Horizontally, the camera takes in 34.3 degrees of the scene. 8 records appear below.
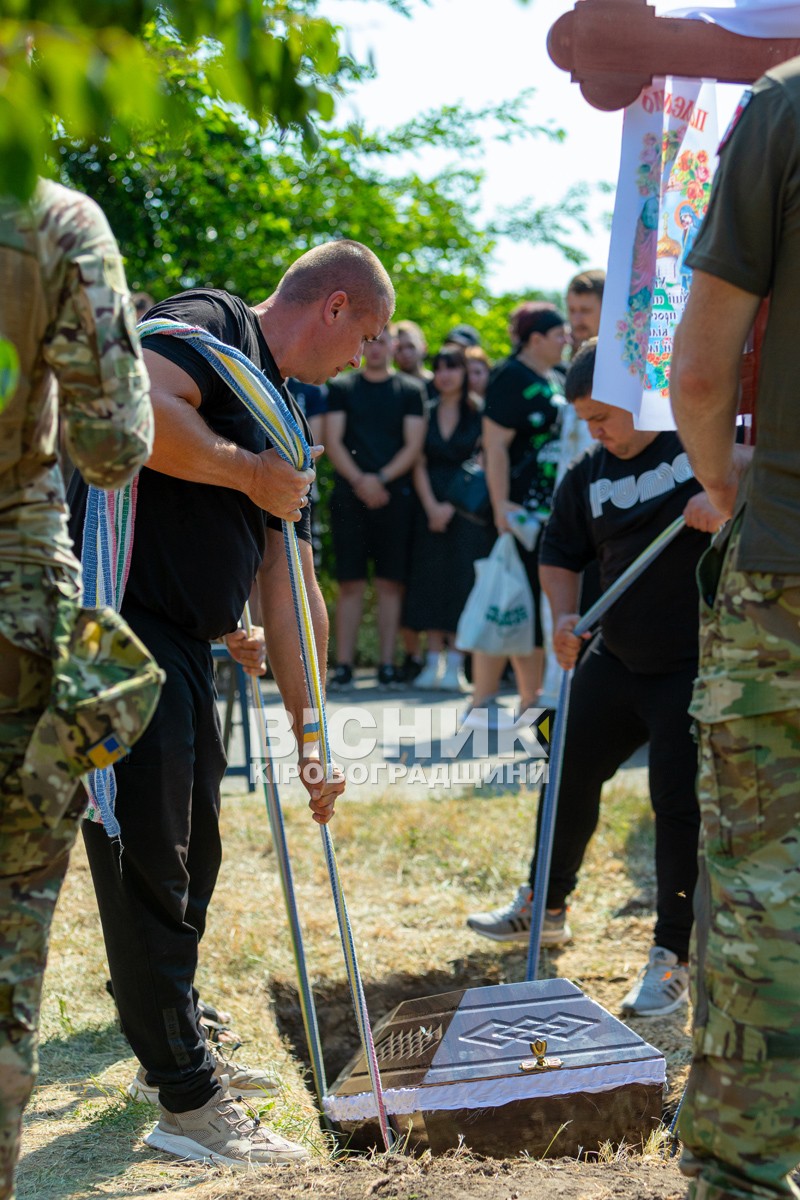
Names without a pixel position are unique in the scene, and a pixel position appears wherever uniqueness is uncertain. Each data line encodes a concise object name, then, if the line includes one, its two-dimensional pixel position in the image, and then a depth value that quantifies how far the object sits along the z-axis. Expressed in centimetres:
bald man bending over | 304
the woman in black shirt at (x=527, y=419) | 714
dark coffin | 329
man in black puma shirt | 414
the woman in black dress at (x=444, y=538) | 938
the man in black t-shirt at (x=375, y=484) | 928
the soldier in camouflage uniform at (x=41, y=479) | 192
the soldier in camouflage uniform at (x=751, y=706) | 208
